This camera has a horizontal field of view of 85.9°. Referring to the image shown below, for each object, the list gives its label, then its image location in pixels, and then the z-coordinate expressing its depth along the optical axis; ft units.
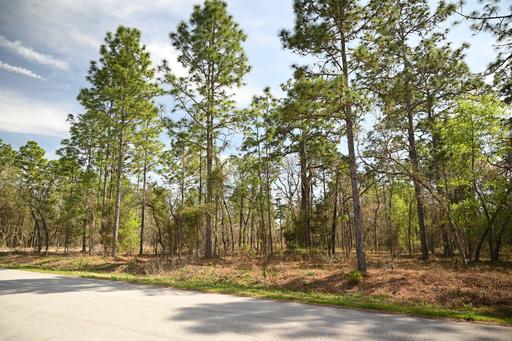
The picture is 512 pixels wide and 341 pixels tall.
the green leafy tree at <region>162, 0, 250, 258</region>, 61.26
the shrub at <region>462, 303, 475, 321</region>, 20.69
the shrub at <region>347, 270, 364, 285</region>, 35.27
